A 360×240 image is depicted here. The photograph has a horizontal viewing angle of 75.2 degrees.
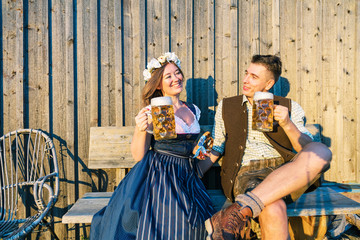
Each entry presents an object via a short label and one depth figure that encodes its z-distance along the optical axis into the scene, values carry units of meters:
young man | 1.39
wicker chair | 2.23
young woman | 1.44
